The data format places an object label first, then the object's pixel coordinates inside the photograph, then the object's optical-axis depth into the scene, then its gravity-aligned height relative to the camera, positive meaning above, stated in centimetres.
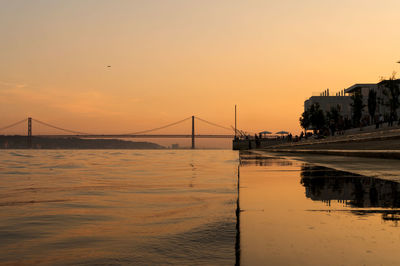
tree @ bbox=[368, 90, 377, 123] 6388 +693
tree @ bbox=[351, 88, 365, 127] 7188 +730
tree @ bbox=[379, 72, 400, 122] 5282 +745
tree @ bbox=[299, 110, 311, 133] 10131 +664
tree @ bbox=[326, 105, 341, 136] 8222 +604
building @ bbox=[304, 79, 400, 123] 11822 +1424
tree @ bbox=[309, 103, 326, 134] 9254 +609
